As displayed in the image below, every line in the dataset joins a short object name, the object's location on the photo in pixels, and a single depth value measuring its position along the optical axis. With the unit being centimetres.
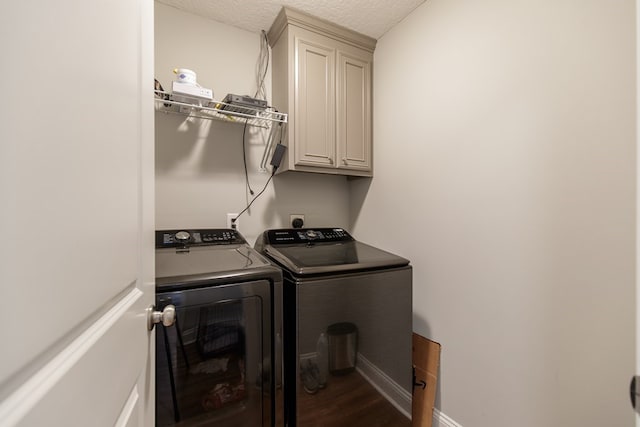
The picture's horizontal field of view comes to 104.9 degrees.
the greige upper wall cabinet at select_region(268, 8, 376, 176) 157
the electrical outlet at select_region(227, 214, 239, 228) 168
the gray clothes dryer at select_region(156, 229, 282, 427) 88
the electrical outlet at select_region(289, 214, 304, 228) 189
